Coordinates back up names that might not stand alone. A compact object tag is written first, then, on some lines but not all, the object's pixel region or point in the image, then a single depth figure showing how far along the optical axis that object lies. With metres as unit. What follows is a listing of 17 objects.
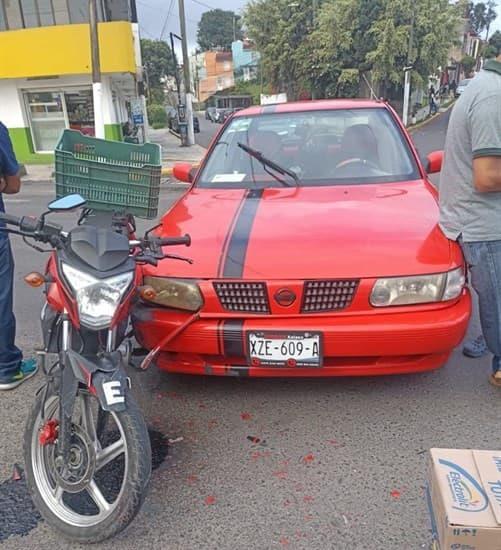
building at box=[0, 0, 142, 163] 15.16
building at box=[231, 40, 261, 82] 65.94
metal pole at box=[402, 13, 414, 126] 24.14
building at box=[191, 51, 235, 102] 76.38
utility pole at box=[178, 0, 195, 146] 20.29
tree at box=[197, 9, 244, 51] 99.12
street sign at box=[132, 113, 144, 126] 18.16
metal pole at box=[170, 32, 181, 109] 28.36
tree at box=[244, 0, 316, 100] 30.16
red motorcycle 1.99
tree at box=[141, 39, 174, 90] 59.41
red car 2.67
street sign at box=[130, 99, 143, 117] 18.20
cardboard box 1.60
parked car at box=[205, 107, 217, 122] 48.74
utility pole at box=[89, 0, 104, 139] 12.89
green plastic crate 3.31
